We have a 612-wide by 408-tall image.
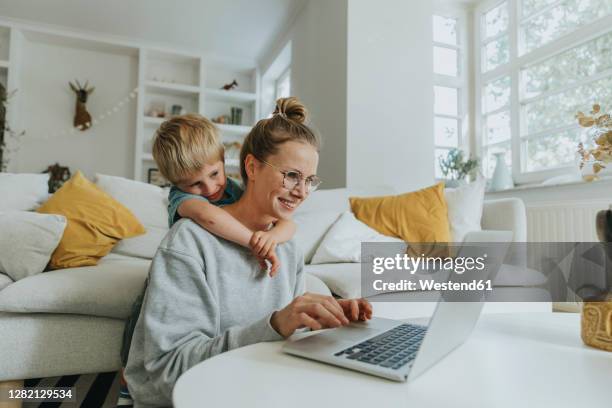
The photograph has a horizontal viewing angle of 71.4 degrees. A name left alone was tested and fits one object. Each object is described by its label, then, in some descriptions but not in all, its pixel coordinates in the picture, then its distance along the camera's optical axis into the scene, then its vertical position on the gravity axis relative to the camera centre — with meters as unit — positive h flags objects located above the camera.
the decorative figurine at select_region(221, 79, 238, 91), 5.63 +1.87
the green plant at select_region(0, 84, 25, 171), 4.63 +1.01
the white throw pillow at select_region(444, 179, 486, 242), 2.39 +0.11
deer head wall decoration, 5.12 +1.37
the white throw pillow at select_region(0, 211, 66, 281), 1.53 -0.06
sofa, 1.31 -0.31
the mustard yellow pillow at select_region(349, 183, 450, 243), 2.31 +0.08
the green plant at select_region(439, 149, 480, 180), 3.83 +0.59
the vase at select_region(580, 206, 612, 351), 0.72 -0.14
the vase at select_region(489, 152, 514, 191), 3.68 +0.47
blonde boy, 0.87 +0.11
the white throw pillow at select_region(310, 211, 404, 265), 2.18 -0.06
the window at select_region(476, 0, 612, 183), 3.21 +1.32
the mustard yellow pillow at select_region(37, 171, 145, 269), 1.75 +0.01
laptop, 0.53 -0.17
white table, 0.47 -0.19
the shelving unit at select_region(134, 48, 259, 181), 5.26 +1.73
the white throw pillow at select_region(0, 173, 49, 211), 2.09 +0.17
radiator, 2.74 +0.08
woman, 0.69 -0.12
